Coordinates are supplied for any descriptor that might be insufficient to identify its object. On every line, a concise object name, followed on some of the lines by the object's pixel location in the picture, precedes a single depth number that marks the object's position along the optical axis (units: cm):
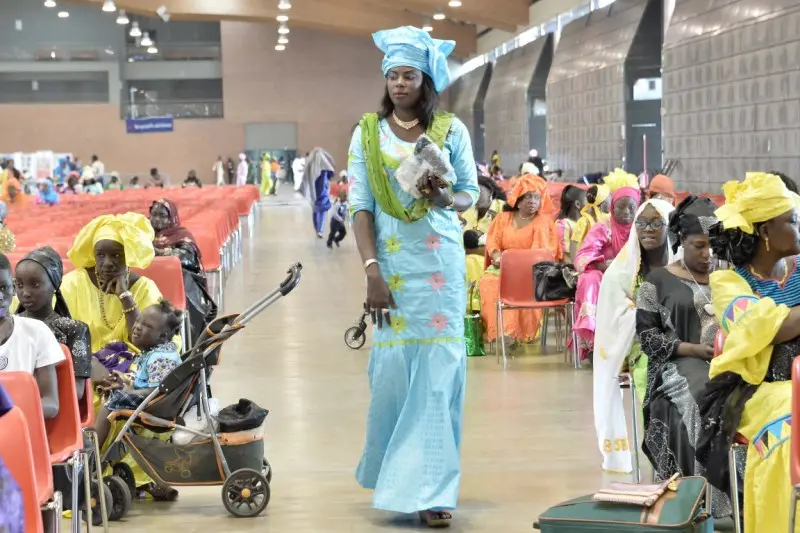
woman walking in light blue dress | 498
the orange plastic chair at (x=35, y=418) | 370
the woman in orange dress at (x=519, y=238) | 1030
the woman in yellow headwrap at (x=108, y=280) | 609
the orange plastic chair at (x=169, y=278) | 807
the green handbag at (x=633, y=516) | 339
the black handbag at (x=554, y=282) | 966
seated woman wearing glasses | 577
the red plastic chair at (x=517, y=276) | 990
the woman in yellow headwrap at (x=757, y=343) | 403
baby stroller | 542
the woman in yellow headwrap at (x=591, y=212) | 1036
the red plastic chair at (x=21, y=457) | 307
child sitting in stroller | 550
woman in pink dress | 873
